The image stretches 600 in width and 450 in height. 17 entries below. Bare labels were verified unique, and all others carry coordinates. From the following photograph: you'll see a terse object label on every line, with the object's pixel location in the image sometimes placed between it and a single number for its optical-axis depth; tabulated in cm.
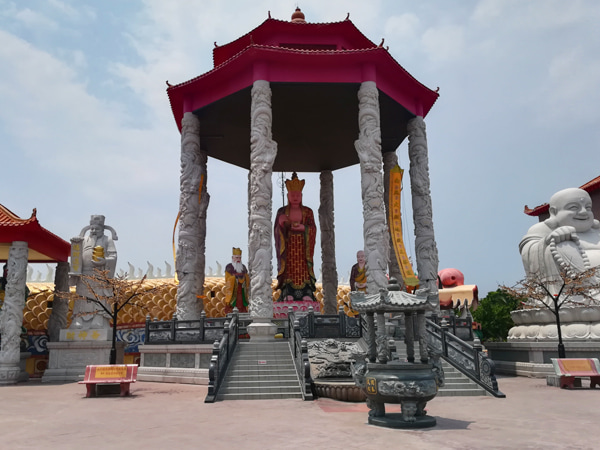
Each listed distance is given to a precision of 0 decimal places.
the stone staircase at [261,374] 1078
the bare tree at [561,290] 1396
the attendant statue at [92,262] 1784
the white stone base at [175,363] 1370
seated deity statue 1534
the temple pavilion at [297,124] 1534
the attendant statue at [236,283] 1939
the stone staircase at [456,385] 1095
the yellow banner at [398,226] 1638
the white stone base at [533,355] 1380
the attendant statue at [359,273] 2148
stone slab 1778
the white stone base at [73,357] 1720
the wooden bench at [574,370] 1180
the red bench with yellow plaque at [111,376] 1168
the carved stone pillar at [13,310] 1617
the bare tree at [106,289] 1407
